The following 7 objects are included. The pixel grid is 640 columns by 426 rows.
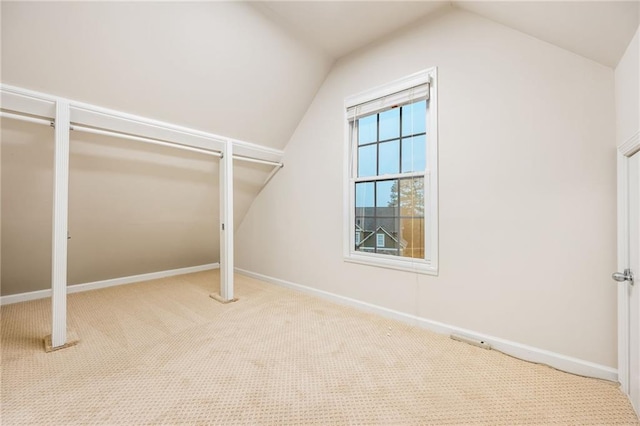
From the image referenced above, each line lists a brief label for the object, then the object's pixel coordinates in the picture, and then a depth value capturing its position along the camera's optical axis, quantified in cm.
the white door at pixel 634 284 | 141
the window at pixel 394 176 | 233
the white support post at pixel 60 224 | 196
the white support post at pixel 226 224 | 298
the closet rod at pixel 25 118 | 179
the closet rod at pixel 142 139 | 214
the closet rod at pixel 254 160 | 319
